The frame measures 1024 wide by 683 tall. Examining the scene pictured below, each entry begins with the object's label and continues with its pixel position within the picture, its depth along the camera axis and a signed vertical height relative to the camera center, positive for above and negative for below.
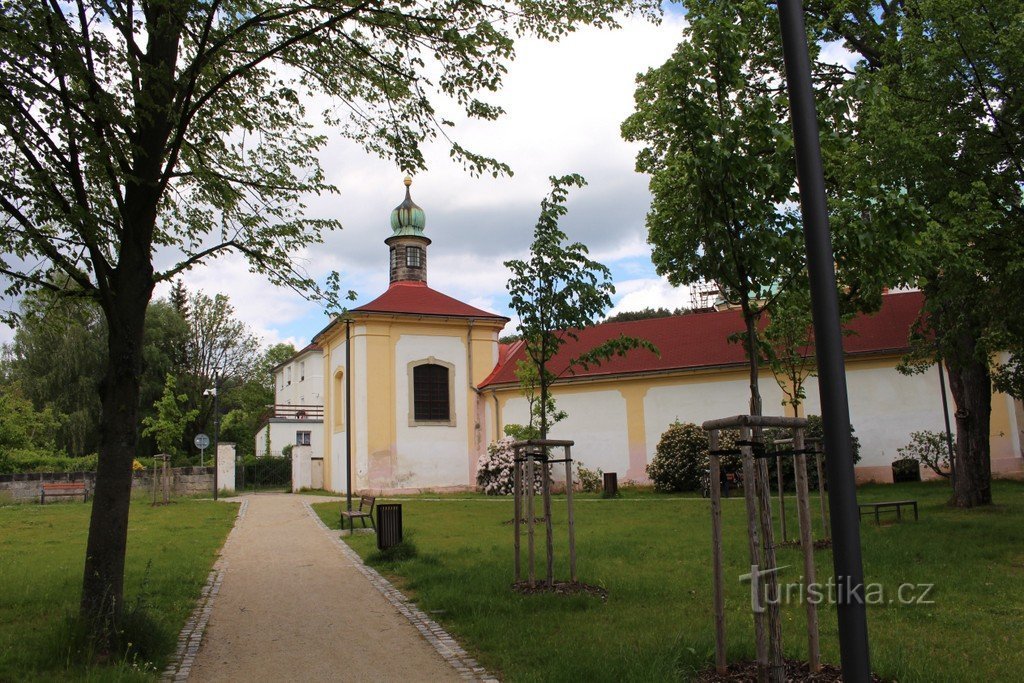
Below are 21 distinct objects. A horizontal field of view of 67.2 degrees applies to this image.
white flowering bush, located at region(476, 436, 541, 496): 27.53 -0.60
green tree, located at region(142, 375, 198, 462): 29.12 +1.65
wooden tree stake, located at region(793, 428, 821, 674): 5.16 -0.70
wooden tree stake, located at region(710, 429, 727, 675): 5.42 -0.82
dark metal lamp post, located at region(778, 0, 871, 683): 3.44 +0.37
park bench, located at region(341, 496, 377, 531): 16.22 -1.19
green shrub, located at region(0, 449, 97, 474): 32.72 +0.28
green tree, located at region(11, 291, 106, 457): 40.62 +4.96
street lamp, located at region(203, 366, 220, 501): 28.59 +0.84
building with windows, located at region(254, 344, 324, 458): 45.75 +3.22
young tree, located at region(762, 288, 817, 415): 17.23 +2.46
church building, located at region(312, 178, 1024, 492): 24.78 +2.04
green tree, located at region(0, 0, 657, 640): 6.73 +3.30
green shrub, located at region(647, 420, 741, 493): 24.27 -0.47
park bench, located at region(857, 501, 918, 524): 12.86 -1.14
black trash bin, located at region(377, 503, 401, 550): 12.31 -1.10
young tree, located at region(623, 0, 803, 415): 6.17 +2.21
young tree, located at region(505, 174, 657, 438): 10.00 +2.10
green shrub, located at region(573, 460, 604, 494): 27.91 -1.08
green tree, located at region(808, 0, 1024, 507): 10.19 +4.00
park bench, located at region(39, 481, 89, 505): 28.41 -0.82
